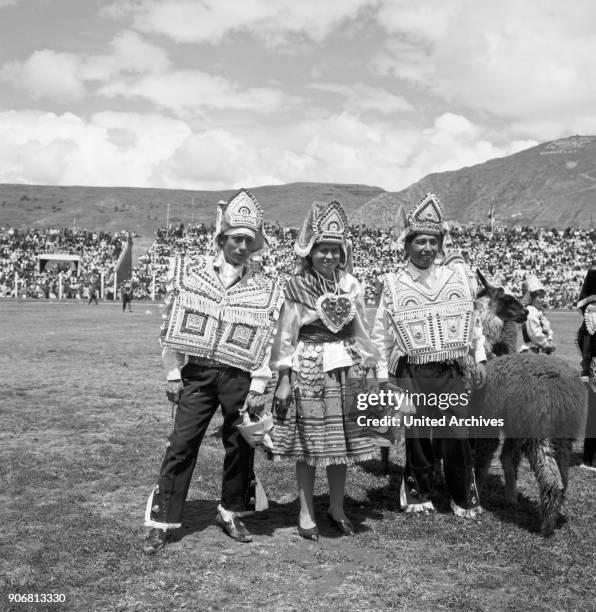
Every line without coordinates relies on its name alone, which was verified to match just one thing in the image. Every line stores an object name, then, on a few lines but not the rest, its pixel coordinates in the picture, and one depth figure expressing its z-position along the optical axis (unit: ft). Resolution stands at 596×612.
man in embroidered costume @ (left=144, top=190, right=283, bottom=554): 14.20
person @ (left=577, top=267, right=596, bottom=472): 20.81
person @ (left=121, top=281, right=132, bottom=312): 109.81
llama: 15.12
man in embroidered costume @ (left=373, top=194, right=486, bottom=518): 16.28
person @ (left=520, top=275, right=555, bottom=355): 21.17
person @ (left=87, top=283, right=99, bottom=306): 130.00
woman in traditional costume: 14.69
